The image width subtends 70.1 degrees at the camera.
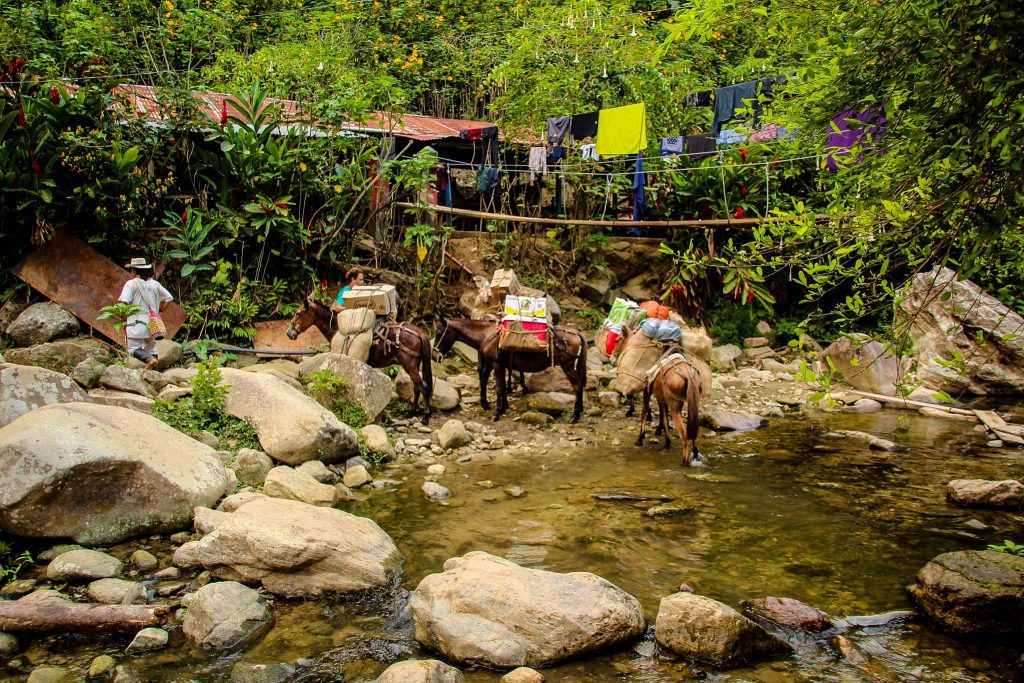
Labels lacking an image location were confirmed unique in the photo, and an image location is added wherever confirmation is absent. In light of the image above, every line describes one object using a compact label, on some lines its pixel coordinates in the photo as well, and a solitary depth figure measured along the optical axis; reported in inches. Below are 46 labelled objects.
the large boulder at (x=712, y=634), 188.7
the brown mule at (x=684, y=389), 353.7
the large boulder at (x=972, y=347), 482.0
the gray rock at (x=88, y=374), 362.0
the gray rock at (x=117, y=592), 214.1
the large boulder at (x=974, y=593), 197.6
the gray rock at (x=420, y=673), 168.0
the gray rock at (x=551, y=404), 452.8
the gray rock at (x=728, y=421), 428.5
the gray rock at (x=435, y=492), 310.5
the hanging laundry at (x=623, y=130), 565.0
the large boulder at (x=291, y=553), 222.8
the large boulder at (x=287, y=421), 324.2
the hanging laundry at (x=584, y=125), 594.9
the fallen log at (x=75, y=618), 194.4
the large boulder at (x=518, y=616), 190.4
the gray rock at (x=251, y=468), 302.7
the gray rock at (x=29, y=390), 295.0
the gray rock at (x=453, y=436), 382.9
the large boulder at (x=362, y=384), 398.9
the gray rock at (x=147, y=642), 193.0
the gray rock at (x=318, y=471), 313.1
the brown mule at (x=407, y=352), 423.8
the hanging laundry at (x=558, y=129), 609.6
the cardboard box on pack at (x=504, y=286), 484.7
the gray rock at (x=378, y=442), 362.3
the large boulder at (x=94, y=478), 233.9
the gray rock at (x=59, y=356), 413.7
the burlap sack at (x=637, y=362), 395.9
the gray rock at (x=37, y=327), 459.5
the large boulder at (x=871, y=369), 499.5
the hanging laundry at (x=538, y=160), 607.8
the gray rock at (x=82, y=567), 225.1
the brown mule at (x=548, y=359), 439.5
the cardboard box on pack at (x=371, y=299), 427.2
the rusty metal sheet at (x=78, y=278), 475.5
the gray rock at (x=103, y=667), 182.5
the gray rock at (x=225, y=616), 196.7
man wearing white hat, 426.0
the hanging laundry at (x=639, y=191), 609.8
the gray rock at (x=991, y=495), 290.2
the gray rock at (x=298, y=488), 281.0
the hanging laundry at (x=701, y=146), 569.6
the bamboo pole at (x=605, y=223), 471.8
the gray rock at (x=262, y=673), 182.5
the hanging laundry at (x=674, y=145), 577.9
